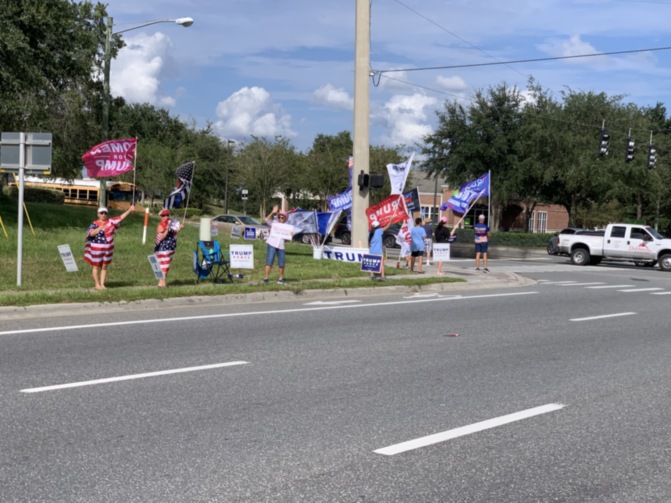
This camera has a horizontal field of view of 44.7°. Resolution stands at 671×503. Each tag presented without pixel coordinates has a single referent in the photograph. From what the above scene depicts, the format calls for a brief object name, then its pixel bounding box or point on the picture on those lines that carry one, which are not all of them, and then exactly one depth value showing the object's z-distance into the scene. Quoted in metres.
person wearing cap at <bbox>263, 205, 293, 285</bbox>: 17.84
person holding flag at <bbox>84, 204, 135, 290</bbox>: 15.21
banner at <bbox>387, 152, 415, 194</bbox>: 24.52
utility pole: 24.62
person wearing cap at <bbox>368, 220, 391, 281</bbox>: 20.03
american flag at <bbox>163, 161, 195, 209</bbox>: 22.61
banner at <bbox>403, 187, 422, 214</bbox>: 26.77
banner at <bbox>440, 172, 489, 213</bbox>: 28.84
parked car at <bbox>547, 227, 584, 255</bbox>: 37.47
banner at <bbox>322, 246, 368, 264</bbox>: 23.86
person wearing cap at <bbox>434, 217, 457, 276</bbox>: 29.94
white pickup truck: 33.94
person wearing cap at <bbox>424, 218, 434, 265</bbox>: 26.01
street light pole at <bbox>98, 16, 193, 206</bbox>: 27.59
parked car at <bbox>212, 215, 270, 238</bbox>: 45.50
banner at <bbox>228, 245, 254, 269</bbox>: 18.45
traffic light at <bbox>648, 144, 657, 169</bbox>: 38.44
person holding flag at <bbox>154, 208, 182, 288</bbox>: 16.28
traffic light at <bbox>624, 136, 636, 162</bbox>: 37.53
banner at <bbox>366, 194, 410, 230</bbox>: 22.97
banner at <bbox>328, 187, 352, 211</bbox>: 25.83
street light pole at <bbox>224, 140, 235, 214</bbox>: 64.49
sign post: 15.16
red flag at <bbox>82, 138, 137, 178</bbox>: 24.12
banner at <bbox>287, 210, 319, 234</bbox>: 25.98
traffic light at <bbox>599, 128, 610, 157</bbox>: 35.47
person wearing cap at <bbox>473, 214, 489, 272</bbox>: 26.28
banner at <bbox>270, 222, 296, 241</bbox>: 17.78
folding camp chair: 17.33
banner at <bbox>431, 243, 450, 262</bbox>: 23.19
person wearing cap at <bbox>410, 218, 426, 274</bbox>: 22.72
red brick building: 73.94
